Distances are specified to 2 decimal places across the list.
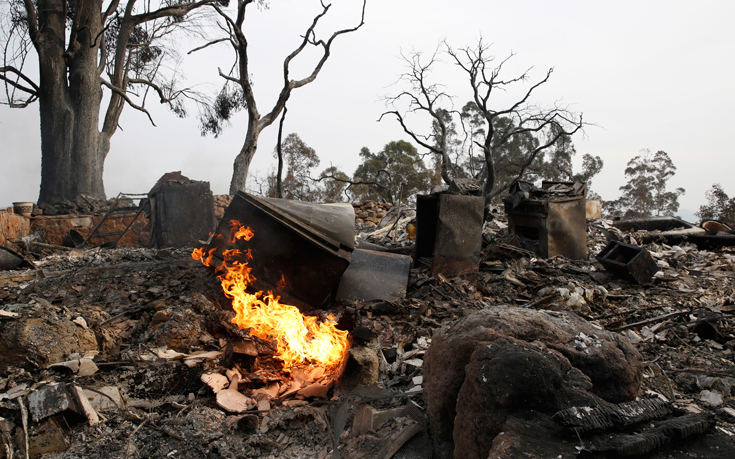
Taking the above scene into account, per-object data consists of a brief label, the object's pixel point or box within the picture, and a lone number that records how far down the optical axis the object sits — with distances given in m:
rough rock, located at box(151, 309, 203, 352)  3.99
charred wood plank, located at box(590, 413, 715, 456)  1.60
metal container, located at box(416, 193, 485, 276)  6.53
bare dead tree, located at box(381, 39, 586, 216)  15.28
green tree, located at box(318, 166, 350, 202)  25.81
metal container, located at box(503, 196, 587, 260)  7.58
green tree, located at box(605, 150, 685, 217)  28.78
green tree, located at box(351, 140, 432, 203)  26.83
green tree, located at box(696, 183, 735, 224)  16.39
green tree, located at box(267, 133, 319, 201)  24.42
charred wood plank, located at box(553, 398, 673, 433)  1.74
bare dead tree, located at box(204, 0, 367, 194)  14.73
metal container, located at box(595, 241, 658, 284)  5.98
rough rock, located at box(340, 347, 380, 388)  3.35
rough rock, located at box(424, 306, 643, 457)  2.23
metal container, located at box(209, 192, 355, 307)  4.69
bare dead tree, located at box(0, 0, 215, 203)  13.75
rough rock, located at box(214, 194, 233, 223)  12.97
